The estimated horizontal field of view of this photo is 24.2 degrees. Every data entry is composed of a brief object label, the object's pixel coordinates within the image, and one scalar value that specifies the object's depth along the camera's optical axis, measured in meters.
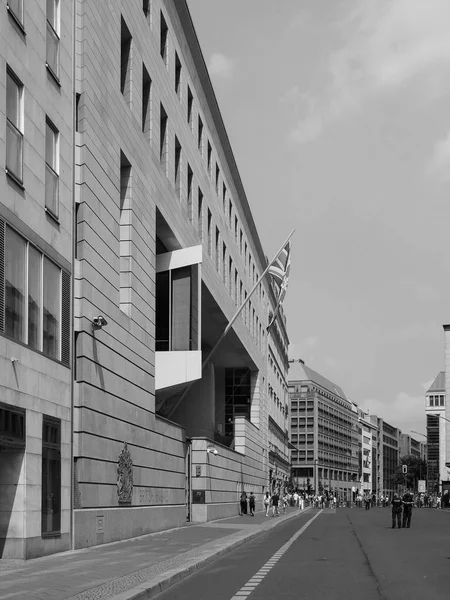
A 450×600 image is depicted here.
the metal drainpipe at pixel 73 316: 24.22
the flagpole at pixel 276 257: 51.04
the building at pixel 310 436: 183.25
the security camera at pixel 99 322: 25.67
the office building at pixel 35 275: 20.12
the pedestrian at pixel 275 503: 63.84
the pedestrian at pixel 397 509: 42.34
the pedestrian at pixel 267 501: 71.49
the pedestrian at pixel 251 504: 62.89
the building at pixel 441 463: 181.04
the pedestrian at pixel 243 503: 61.96
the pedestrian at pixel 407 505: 42.09
